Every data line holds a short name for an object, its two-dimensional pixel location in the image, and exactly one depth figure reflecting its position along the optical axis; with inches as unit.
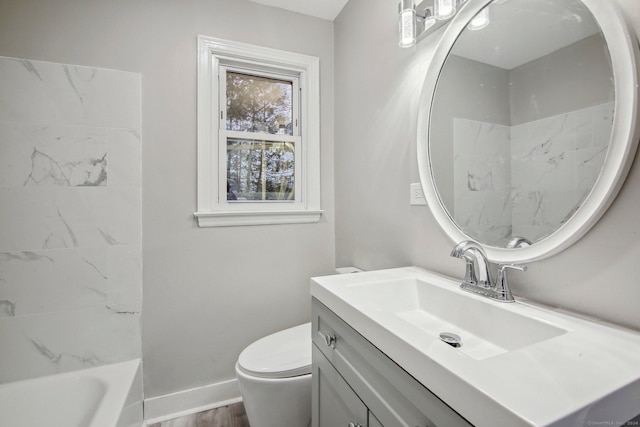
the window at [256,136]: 68.0
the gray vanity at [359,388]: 21.8
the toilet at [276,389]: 48.2
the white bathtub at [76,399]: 49.6
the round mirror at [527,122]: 26.4
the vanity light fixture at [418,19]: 41.9
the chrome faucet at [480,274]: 32.5
